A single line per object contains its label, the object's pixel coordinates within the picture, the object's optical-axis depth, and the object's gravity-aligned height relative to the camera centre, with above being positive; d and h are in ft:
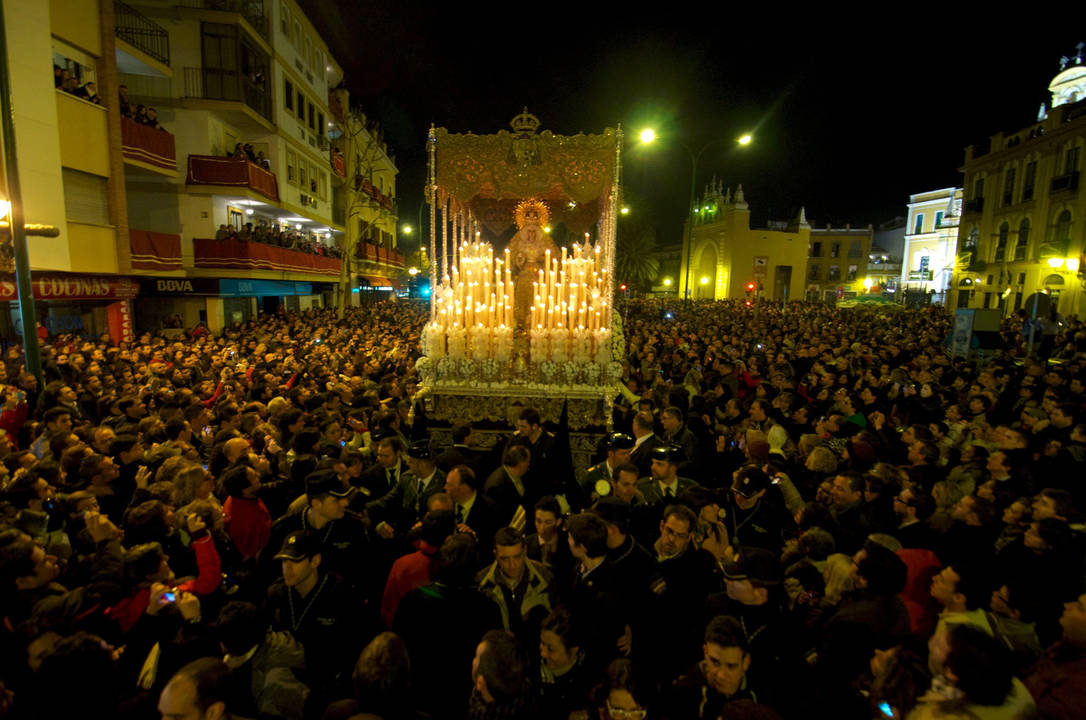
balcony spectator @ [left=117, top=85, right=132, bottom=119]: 52.80 +17.74
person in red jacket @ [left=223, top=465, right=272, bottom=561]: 13.66 -5.53
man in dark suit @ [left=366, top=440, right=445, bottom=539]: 14.98 -5.60
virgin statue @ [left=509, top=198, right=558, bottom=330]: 39.27 +3.50
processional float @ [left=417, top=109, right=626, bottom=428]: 29.53 -0.45
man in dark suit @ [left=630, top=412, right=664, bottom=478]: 18.39 -4.92
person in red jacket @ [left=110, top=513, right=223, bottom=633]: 9.61 -5.13
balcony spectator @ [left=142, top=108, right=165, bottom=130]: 55.07 +17.18
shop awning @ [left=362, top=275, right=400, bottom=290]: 134.92 +3.58
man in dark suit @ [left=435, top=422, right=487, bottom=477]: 15.80 -4.79
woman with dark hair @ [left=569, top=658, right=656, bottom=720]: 7.65 -5.55
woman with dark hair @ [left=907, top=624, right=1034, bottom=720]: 6.81 -4.69
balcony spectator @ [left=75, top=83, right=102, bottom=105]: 46.98 +16.73
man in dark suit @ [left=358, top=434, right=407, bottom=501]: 16.39 -5.29
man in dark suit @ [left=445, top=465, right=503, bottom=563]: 13.87 -5.42
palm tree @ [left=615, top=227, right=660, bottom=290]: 160.56 +12.63
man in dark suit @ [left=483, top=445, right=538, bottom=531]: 14.92 -5.29
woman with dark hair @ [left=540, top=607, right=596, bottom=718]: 8.71 -5.93
